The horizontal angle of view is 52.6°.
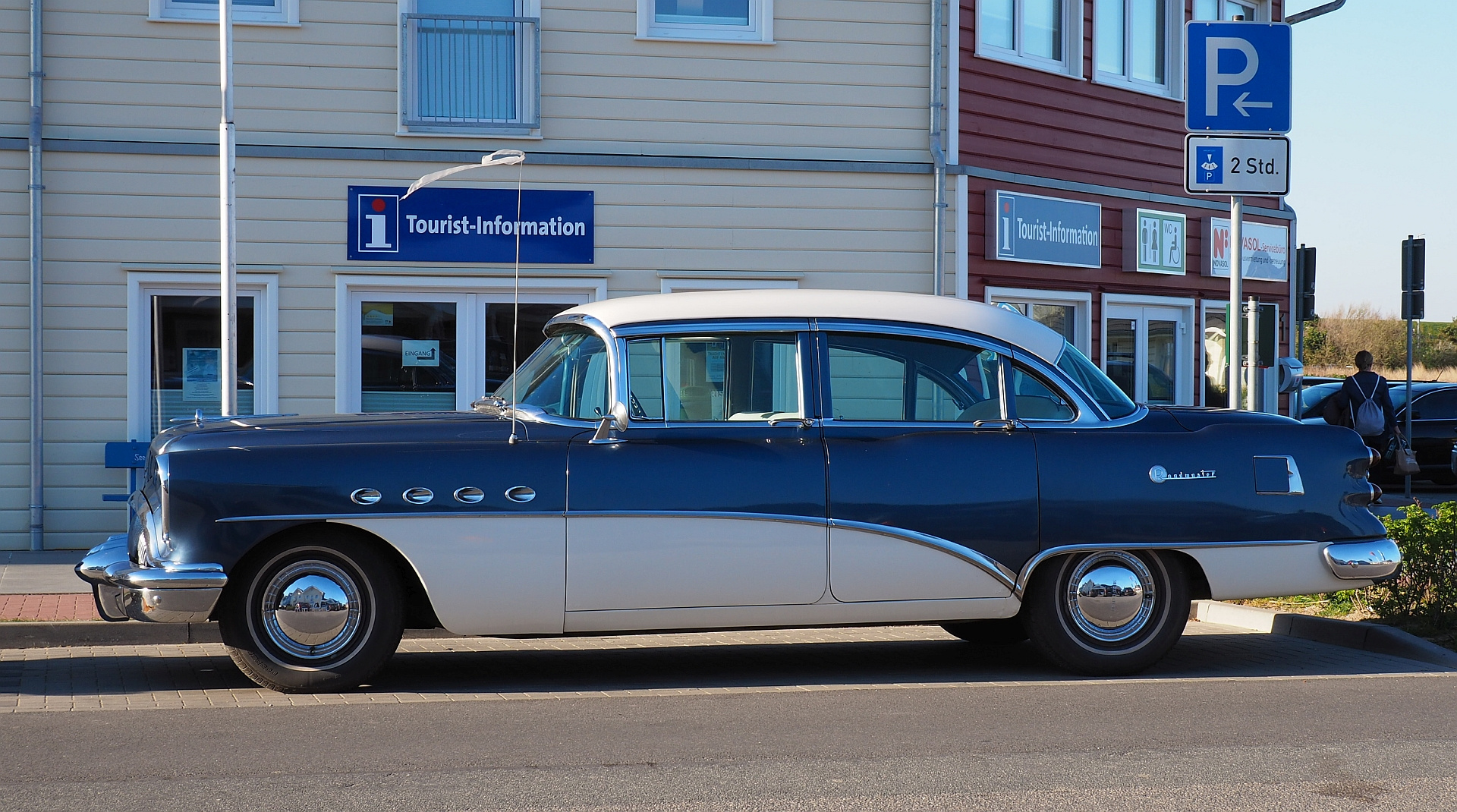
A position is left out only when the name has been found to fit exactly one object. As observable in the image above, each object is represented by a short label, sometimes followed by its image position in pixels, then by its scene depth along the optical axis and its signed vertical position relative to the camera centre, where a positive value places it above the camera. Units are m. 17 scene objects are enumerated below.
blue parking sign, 9.18 +1.95
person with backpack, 16.27 -0.09
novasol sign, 15.77 +1.57
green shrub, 8.05 -1.01
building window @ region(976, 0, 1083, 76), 13.78 +3.46
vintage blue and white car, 6.34 -0.49
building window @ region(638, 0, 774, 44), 12.66 +3.23
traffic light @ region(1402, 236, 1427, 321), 16.27 +1.33
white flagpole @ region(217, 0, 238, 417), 10.31 +1.25
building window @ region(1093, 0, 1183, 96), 14.89 +3.61
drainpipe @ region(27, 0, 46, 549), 11.59 +1.16
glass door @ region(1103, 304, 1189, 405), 15.11 +0.43
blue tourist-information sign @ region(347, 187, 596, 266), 12.11 +1.35
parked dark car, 19.44 -0.43
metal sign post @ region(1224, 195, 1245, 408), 9.25 +0.64
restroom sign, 14.82 +1.56
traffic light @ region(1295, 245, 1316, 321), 19.84 +1.52
